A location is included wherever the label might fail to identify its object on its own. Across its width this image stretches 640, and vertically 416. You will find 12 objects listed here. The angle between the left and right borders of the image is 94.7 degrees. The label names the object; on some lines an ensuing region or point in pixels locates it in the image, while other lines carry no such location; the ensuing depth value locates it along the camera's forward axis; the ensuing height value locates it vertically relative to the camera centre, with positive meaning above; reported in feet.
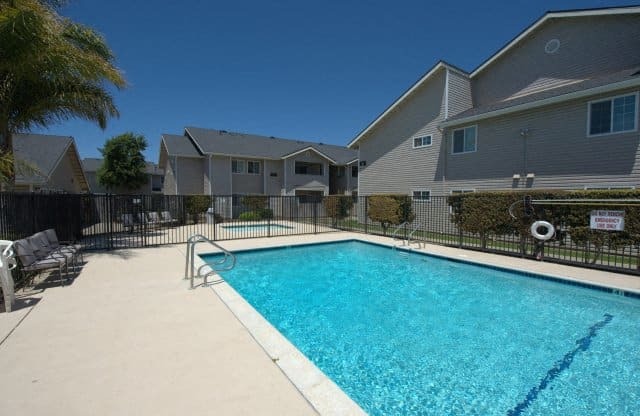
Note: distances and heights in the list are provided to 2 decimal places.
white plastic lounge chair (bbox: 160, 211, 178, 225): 58.75 -4.22
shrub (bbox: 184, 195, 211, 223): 65.87 -1.41
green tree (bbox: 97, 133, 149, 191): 99.30 +11.79
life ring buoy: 27.48 -3.19
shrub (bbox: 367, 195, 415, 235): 46.93 -1.96
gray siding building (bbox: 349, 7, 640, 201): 33.53 +11.53
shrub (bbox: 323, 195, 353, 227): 60.21 -1.73
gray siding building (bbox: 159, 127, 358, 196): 75.51 +8.99
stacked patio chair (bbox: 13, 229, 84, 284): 17.97 -3.84
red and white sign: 24.62 -1.94
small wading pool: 57.63 -6.05
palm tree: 22.47 +11.59
